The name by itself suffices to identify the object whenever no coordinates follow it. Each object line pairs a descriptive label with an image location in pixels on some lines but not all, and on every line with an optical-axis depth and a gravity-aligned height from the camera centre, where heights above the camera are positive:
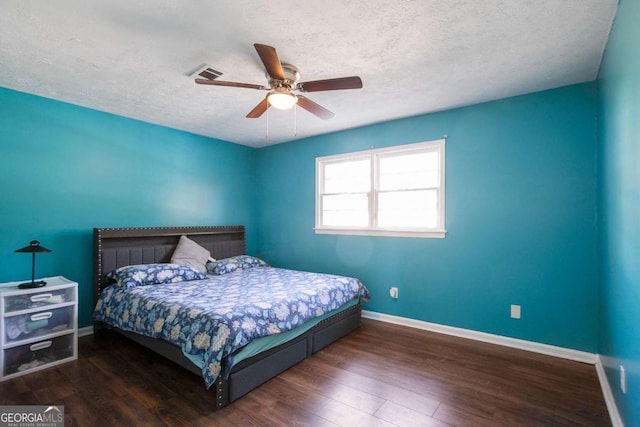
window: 3.65 +0.36
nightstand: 2.47 -0.97
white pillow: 3.94 -0.51
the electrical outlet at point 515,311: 3.05 -0.95
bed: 2.15 -0.94
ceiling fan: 1.99 +0.99
